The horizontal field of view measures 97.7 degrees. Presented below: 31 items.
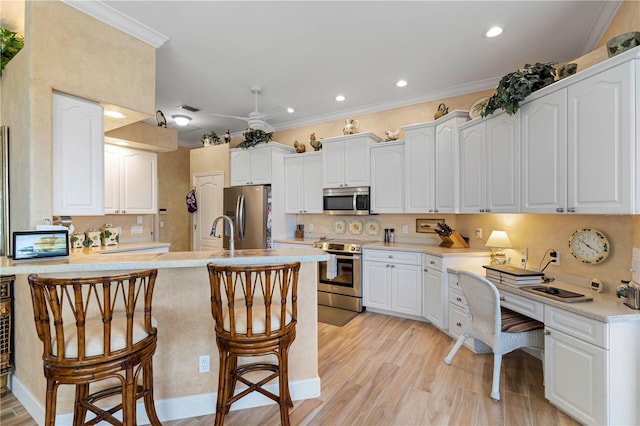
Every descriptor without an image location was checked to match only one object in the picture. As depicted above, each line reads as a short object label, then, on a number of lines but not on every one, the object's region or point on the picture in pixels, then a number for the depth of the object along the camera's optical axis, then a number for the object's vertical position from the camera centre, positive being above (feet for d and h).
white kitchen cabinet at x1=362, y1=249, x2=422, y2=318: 11.75 -3.06
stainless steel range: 12.96 -3.19
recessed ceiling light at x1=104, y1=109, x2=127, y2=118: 8.32 +3.02
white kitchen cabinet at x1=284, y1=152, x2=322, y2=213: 15.26 +1.68
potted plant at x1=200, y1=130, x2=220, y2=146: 17.34 +4.58
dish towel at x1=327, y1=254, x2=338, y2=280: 8.64 -1.86
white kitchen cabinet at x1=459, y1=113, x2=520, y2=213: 8.65 +1.59
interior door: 16.69 +0.40
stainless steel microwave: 13.75 +0.59
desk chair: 7.10 -3.02
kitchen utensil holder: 11.89 -1.25
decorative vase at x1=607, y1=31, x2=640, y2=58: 5.75 +3.54
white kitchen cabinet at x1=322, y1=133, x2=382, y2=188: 13.70 +2.64
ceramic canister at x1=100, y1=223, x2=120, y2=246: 11.93 -0.94
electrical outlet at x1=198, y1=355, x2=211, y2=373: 6.41 -3.47
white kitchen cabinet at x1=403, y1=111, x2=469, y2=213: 11.10 +1.99
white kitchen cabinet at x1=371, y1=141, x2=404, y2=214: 12.94 +1.62
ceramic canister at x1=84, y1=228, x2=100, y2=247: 11.53 -0.99
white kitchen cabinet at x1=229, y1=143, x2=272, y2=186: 15.64 +2.70
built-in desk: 5.53 -3.13
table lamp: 9.96 -1.20
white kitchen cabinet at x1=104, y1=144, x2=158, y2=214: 12.41 +1.50
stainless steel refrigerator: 15.26 -0.19
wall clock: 7.13 -0.92
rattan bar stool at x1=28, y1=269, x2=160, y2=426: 4.22 -2.11
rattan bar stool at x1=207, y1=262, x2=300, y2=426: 5.10 -2.21
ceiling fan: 11.60 +3.83
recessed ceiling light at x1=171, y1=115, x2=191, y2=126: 14.96 +5.10
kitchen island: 6.07 -2.87
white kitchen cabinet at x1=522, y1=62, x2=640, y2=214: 5.73 +1.53
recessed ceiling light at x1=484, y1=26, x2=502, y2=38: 8.32 +5.44
